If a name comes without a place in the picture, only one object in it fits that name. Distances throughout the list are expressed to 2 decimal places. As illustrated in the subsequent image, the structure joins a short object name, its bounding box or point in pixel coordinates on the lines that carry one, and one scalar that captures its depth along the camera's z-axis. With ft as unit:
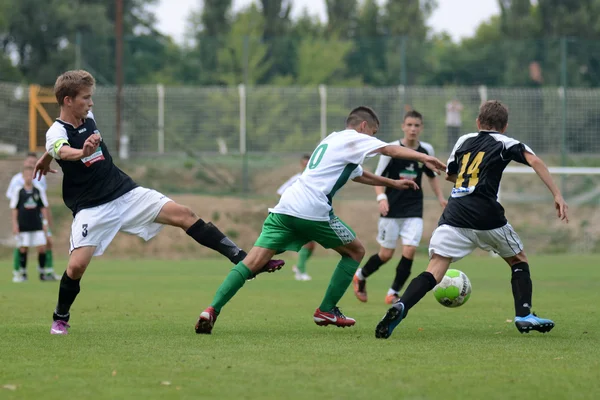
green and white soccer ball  59.88
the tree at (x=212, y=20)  311.68
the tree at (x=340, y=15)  328.08
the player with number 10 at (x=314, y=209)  53.72
